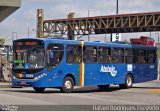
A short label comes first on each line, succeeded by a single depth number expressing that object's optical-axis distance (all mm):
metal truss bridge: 45031
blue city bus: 20734
